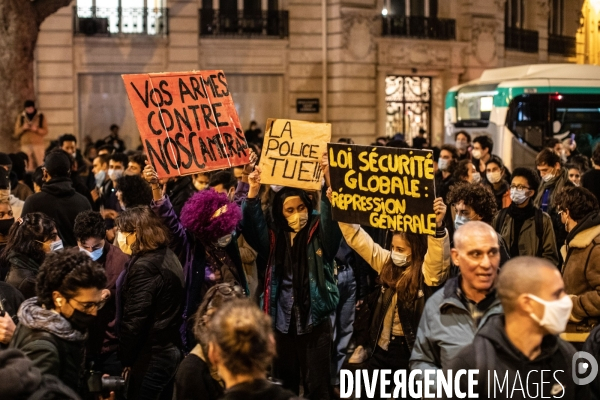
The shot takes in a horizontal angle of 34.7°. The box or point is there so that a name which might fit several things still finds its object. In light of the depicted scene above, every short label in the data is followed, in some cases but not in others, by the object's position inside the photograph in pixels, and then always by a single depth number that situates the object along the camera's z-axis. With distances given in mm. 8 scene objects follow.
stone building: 22750
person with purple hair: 6484
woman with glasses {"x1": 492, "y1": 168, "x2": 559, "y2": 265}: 7688
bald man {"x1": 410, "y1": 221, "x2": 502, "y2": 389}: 4336
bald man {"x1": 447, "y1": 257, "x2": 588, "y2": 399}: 3604
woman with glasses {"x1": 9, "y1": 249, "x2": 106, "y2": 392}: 4262
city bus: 20344
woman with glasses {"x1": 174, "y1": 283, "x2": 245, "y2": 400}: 4426
